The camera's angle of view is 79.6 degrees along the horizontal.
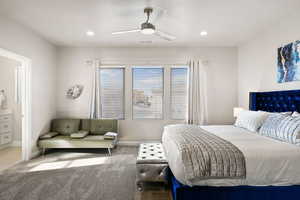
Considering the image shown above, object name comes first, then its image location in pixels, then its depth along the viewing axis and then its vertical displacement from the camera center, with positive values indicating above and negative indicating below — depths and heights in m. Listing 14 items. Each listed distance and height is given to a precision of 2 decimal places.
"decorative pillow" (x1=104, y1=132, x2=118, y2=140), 4.05 -0.86
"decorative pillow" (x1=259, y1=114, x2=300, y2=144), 2.22 -0.40
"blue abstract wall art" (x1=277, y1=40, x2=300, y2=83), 2.86 +0.61
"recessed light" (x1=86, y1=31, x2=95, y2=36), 3.78 +1.38
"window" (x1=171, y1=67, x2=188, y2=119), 4.82 +0.17
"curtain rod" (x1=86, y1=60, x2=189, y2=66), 4.78 +0.94
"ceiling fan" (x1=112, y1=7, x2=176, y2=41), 2.62 +1.04
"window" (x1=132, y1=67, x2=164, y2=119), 4.85 +0.14
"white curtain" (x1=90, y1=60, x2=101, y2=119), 4.69 -0.03
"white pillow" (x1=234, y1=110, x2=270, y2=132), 2.99 -0.37
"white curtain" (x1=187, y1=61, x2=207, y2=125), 4.66 +0.09
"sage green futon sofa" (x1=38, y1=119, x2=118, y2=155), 4.00 -0.86
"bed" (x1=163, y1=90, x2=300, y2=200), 1.92 -0.89
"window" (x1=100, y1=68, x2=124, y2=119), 4.85 +0.11
